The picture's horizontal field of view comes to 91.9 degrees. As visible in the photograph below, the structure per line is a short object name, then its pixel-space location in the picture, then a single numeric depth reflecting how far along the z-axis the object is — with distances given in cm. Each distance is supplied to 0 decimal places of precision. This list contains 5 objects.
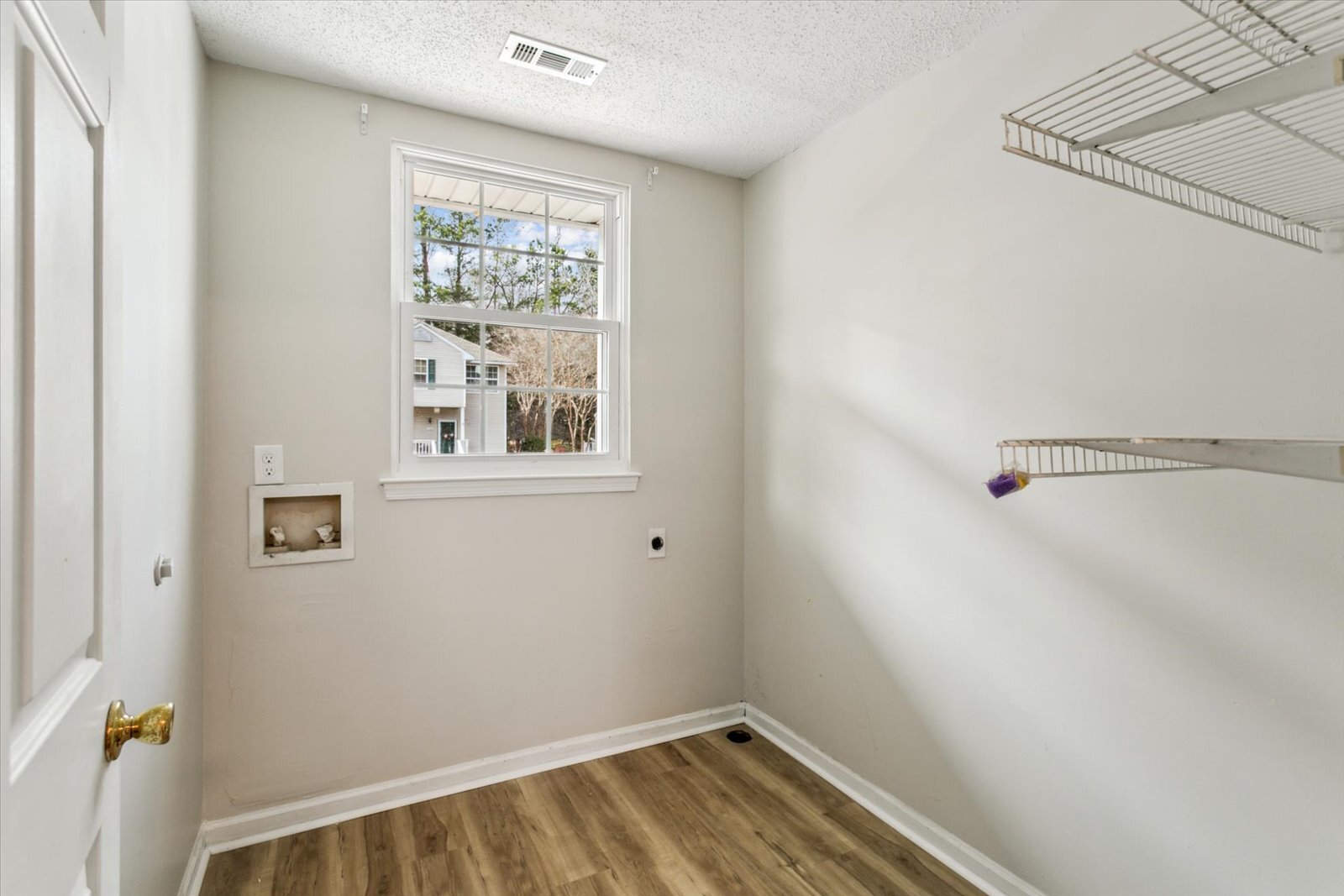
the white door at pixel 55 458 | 50
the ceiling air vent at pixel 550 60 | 197
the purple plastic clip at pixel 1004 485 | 107
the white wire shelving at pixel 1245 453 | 73
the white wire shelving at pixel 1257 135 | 67
